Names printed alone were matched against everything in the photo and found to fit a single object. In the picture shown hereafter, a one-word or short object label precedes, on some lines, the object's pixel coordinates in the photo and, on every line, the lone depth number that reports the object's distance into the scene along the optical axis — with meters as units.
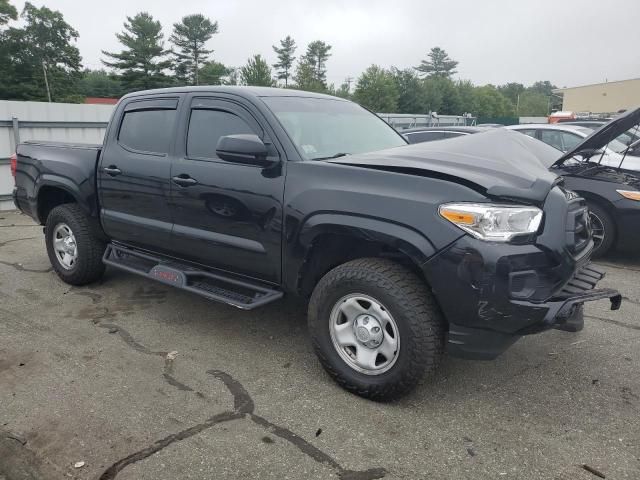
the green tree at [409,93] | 63.00
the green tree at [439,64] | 103.81
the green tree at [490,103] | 81.56
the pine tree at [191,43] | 73.88
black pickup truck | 2.78
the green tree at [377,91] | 55.56
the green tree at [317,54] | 86.75
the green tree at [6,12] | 60.41
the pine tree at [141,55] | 66.75
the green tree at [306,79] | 64.96
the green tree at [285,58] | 83.75
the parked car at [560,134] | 7.86
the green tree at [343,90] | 60.97
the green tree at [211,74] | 72.94
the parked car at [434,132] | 9.58
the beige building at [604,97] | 64.94
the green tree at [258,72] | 65.00
